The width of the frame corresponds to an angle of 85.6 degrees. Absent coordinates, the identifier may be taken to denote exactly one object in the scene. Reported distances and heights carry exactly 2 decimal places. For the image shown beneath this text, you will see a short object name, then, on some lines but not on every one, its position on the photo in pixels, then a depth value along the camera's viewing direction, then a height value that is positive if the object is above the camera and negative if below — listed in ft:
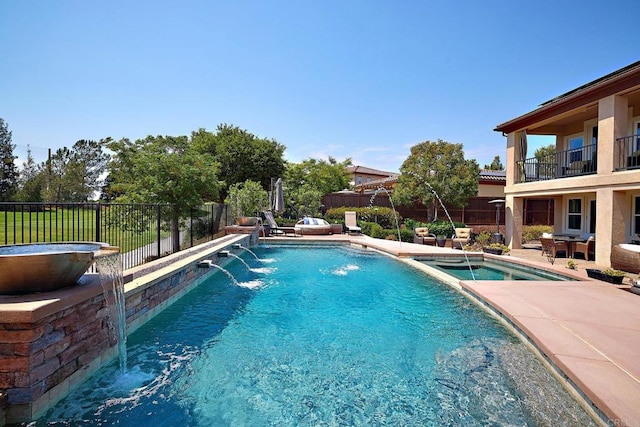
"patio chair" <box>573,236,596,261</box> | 36.47 -4.29
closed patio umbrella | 61.31 +1.52
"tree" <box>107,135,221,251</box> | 35.76 +2.64
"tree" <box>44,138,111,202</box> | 108.06 +12.79
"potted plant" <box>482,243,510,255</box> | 38.83 -4.77
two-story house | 32.35 +5.32
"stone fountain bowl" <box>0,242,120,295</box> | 9.92 -1.91
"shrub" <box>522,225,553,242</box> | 57.82 -4.06
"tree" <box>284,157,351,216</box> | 70.74 +10.18
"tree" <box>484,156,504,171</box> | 183.40 +22.98
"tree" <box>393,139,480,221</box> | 66.23 +6.04
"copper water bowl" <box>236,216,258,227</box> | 54.08 -2.30
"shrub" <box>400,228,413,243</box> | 56.22 -4.71
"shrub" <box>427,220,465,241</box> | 56.90 -3.66
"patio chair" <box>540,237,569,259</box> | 35.91 -4.30
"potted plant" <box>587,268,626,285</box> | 24.22 -4.83
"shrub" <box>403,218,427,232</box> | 63.43 -3.11
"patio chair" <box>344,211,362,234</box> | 64.71 -2.49
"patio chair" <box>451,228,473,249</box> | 46.60 -4.21
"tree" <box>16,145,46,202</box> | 95.74 +7.48
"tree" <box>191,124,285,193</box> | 98.07 +14.32
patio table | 38.42 -3.71
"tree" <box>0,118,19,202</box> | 106.73 +12.26
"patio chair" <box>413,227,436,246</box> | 51.06 -4.43
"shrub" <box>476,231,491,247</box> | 45.82 -4.22
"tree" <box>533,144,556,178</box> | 48.24 +6.04
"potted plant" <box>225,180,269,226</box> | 59.52 +0.92
